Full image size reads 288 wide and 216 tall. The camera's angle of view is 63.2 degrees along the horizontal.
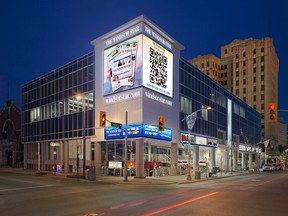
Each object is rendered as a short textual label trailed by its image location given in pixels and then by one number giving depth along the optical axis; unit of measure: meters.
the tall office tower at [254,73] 96.58
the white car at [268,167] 48.61
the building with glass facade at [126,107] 27.07
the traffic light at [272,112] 16.95
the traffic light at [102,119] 20.71
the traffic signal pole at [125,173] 22.68
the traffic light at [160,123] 21.20
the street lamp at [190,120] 25.74
